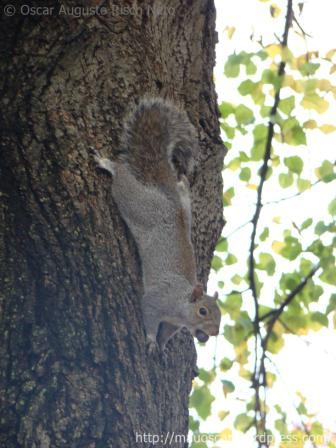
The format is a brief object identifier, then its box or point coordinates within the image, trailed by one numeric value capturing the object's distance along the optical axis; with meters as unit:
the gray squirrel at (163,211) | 5.12
